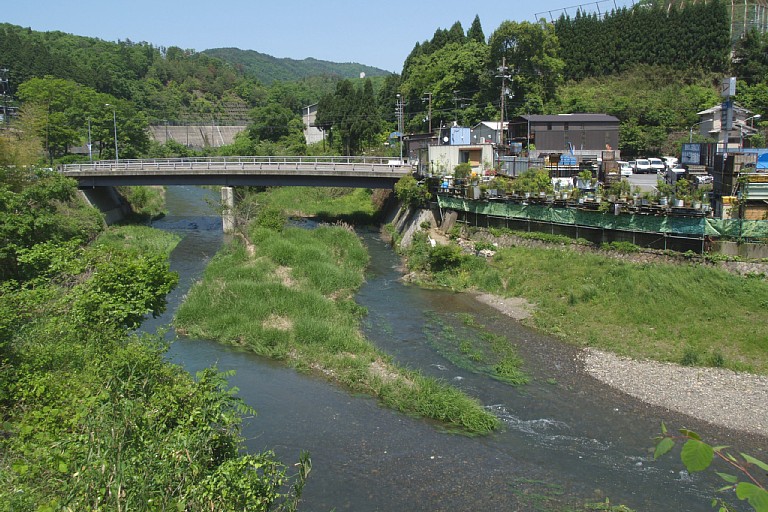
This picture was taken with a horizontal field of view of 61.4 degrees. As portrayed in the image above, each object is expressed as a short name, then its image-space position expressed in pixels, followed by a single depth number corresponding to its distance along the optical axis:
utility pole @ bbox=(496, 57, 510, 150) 54.39
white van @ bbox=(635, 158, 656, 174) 51.97
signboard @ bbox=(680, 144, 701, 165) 47.00
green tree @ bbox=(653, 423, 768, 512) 3.91
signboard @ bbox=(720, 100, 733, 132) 36.75
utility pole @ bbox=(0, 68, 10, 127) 84.76
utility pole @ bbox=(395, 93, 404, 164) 76.45
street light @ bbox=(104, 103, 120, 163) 71.75
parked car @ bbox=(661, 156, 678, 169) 53.90
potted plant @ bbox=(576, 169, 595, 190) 38.70
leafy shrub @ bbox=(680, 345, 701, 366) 23.92
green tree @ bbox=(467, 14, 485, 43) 91.88
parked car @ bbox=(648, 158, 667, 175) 51.23
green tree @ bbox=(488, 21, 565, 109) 69.75
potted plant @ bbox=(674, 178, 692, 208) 31.85
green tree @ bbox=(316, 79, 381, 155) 85.56
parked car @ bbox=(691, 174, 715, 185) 38.18
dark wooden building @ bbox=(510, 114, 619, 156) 59.47
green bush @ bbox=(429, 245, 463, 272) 38.31
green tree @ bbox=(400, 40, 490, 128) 77.38
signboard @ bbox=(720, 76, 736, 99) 36.38
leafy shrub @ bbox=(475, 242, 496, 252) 40.01
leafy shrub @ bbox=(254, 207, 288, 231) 46.75
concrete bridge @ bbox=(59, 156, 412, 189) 56.75
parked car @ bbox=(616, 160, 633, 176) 49.00
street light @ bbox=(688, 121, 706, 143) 62.75
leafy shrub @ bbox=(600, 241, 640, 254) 33.22
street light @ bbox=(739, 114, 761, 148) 44.23
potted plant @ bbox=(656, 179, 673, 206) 32.38
